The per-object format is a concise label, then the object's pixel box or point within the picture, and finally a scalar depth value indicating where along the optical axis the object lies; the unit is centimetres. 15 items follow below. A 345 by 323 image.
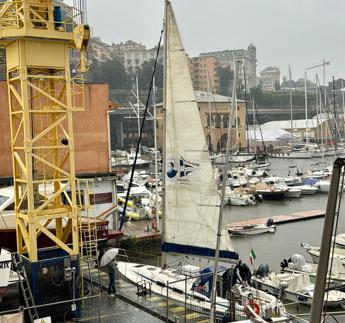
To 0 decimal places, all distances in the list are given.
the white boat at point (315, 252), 2253
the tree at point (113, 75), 12631
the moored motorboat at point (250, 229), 3034
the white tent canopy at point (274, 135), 9888
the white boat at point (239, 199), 4200
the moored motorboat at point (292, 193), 4569
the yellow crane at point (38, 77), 1245
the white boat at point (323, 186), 4828
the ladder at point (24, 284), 1182
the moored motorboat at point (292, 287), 1750
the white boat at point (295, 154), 8644
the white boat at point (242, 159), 6825
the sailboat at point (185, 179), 1514
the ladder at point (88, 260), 1373
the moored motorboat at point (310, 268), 1920
